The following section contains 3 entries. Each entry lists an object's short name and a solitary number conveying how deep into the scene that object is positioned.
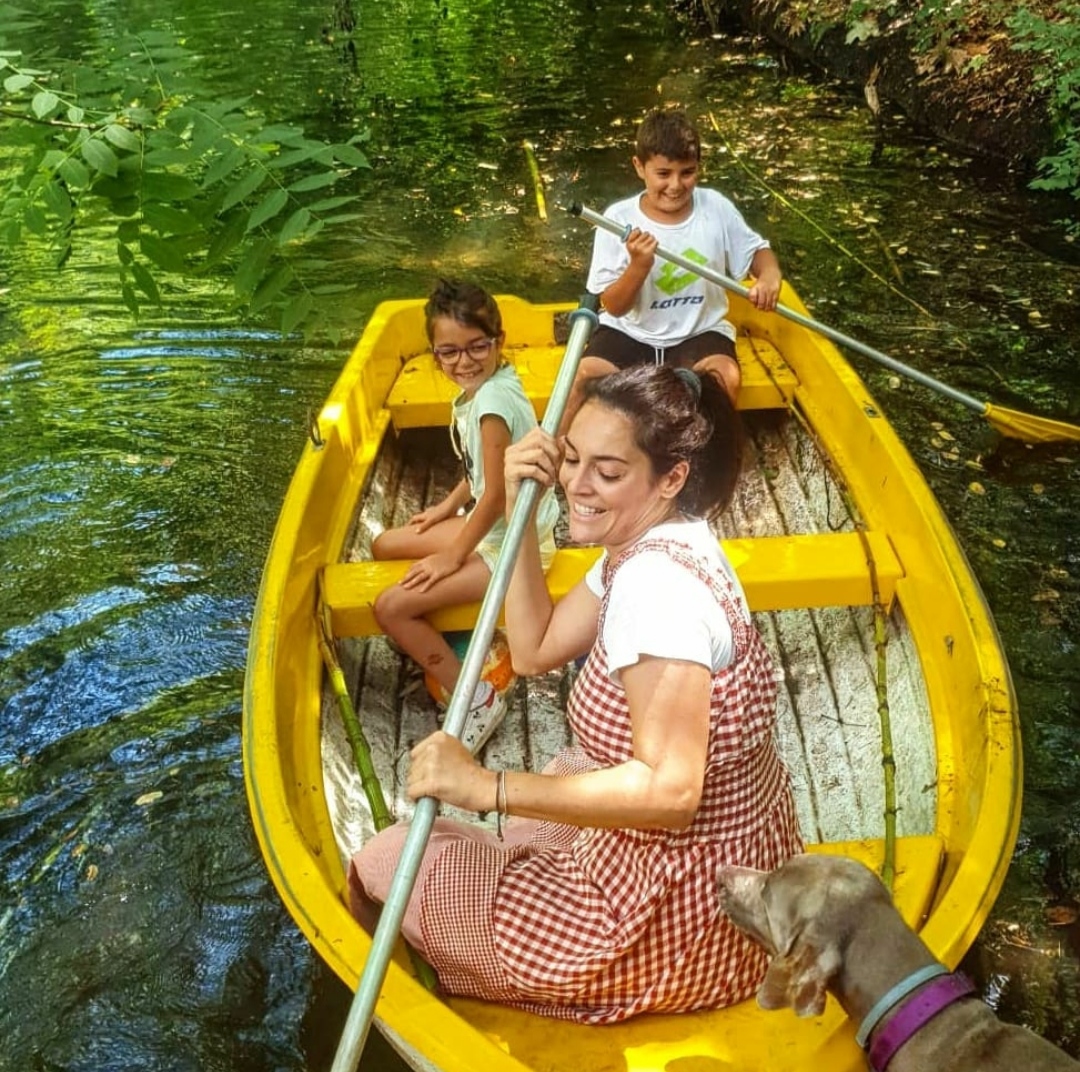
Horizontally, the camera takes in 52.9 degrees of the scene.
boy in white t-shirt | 4.43
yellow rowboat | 2.22
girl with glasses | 3.42
